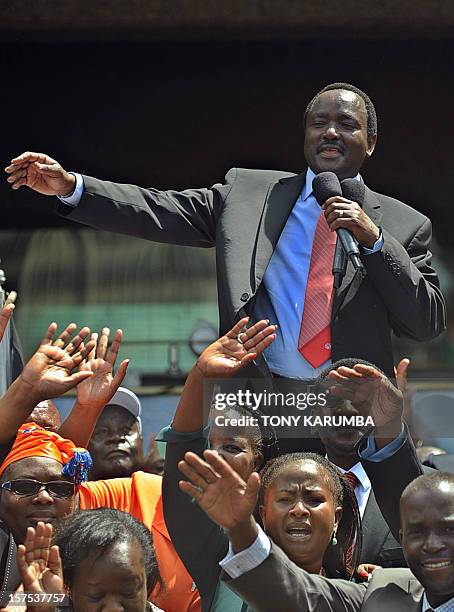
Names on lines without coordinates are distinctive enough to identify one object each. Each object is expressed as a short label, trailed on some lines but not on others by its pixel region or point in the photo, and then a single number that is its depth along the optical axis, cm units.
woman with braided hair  655
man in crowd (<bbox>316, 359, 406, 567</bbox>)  678
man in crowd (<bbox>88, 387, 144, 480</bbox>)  919
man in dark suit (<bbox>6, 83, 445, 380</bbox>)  710
